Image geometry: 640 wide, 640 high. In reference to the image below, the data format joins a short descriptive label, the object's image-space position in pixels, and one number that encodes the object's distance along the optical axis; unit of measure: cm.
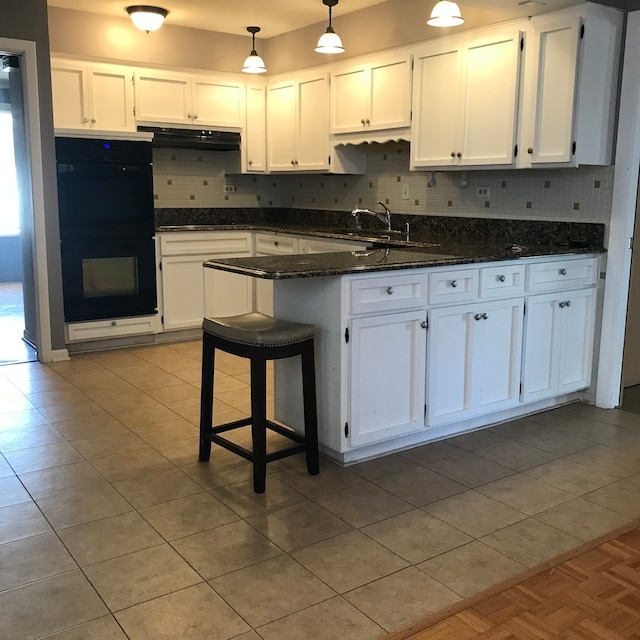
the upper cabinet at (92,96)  504
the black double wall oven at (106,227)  491
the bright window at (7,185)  883
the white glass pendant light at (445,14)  329
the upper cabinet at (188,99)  539
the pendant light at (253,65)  509
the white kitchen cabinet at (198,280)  550
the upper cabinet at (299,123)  537
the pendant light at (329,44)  424
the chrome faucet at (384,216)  520
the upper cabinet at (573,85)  358
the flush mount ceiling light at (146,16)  488
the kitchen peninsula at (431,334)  299
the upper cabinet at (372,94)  458
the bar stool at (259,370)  277
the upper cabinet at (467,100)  389
